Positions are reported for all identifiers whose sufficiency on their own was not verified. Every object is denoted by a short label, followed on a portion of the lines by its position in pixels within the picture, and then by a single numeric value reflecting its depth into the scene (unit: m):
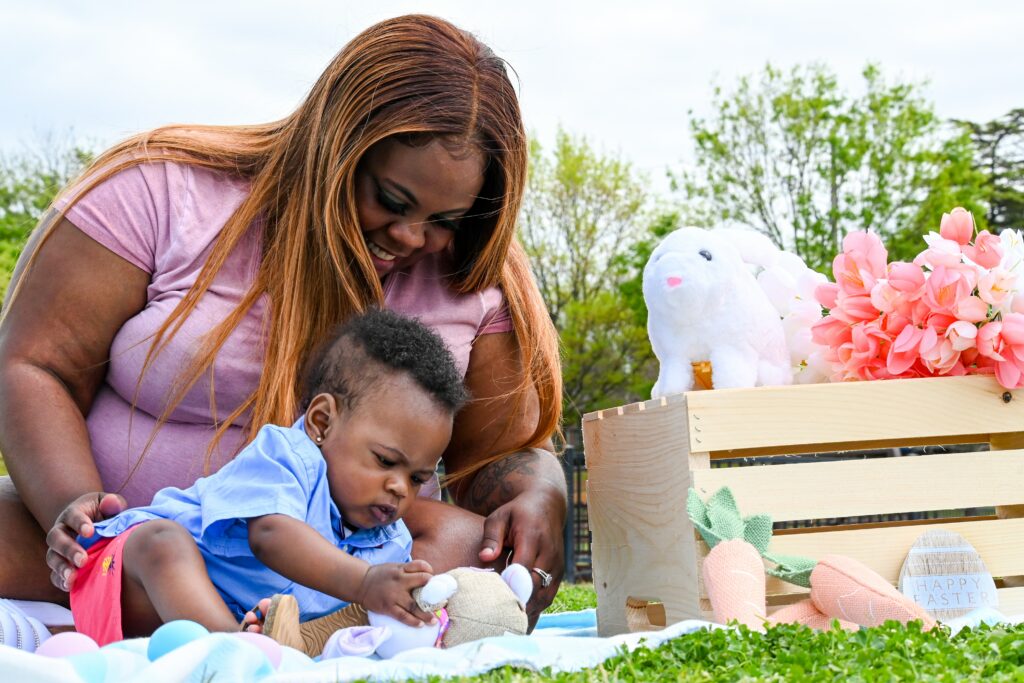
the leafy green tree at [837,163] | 17.70
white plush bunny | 2.65
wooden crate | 2.36
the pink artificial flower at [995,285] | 2.57
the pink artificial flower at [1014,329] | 2.53
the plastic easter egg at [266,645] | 1.65
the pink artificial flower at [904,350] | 2.59
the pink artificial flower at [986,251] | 2.60
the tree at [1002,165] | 24.20
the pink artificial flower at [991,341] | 2.56
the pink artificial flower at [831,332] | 2.71
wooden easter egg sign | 2.46
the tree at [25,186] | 21.56
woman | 2.40
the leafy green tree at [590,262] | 19.98
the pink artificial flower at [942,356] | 2.60
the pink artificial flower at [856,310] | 2.69
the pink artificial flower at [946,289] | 2.56
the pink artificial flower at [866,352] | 2.63
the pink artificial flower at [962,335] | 2.57
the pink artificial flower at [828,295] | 2.79
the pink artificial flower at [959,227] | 2.72
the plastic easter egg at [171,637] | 1.62
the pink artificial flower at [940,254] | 2.58
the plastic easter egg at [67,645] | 1.80
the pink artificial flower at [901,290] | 2.63
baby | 1.91
